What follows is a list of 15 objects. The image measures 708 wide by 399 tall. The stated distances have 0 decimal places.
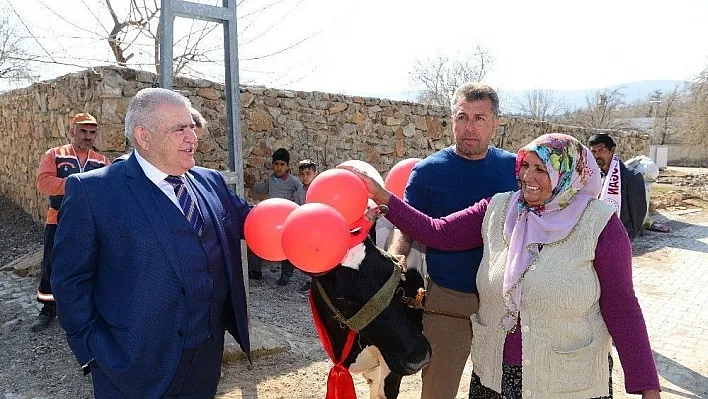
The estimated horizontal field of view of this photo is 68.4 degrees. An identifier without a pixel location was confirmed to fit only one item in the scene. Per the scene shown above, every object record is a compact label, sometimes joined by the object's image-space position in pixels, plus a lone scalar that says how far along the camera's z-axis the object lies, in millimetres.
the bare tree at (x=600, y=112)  42469
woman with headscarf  1759
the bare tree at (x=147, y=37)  7371
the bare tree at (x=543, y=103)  46072
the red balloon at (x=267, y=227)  2102
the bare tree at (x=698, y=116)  28453
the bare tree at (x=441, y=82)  23906
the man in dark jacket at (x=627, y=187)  4633
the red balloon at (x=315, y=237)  1883
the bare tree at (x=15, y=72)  8664
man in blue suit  1774
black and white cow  2086
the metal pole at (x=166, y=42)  3279
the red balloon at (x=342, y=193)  2068
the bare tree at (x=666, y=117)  42312
